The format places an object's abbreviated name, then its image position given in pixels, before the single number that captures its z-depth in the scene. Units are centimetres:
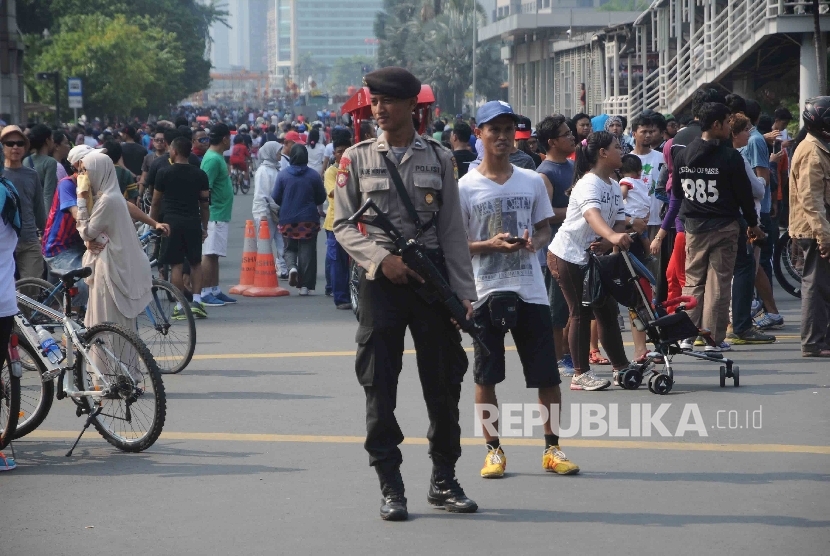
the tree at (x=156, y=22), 5975
